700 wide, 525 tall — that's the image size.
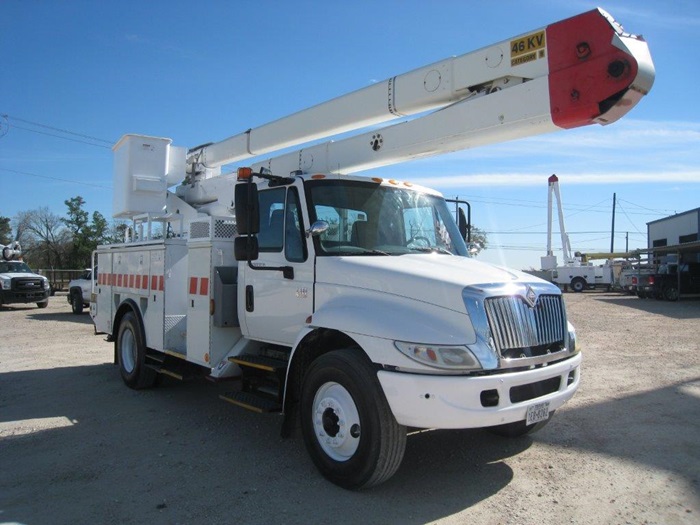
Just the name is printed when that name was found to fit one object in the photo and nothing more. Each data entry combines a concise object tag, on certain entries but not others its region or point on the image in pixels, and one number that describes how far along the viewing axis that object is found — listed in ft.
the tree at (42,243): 176.65
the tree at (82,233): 158.81
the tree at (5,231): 193.10
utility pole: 206.93
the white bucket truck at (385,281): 13.02
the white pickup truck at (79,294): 64.49
